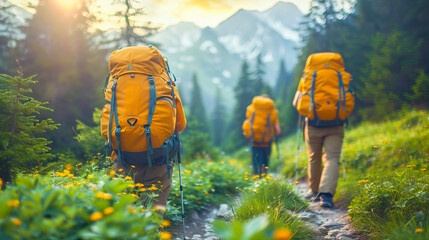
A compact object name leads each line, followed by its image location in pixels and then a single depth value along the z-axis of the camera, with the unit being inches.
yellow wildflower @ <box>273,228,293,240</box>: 43.8
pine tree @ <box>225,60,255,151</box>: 1163.3
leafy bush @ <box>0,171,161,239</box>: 51.4
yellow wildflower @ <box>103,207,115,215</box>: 56.8
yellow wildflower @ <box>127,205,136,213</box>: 61.0
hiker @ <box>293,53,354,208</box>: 168.7
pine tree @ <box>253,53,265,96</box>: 1178.0
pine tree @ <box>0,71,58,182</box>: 99.7
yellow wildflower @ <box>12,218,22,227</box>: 49.1
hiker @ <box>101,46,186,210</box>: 110.1
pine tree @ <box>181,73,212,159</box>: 460.7
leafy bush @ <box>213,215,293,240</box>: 49.1
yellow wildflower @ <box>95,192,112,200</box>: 64.0
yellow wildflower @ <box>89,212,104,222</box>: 53.6
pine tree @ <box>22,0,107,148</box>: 347.9
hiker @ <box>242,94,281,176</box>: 284.2
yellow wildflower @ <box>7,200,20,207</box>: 51.6
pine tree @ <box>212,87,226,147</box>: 2230.6
